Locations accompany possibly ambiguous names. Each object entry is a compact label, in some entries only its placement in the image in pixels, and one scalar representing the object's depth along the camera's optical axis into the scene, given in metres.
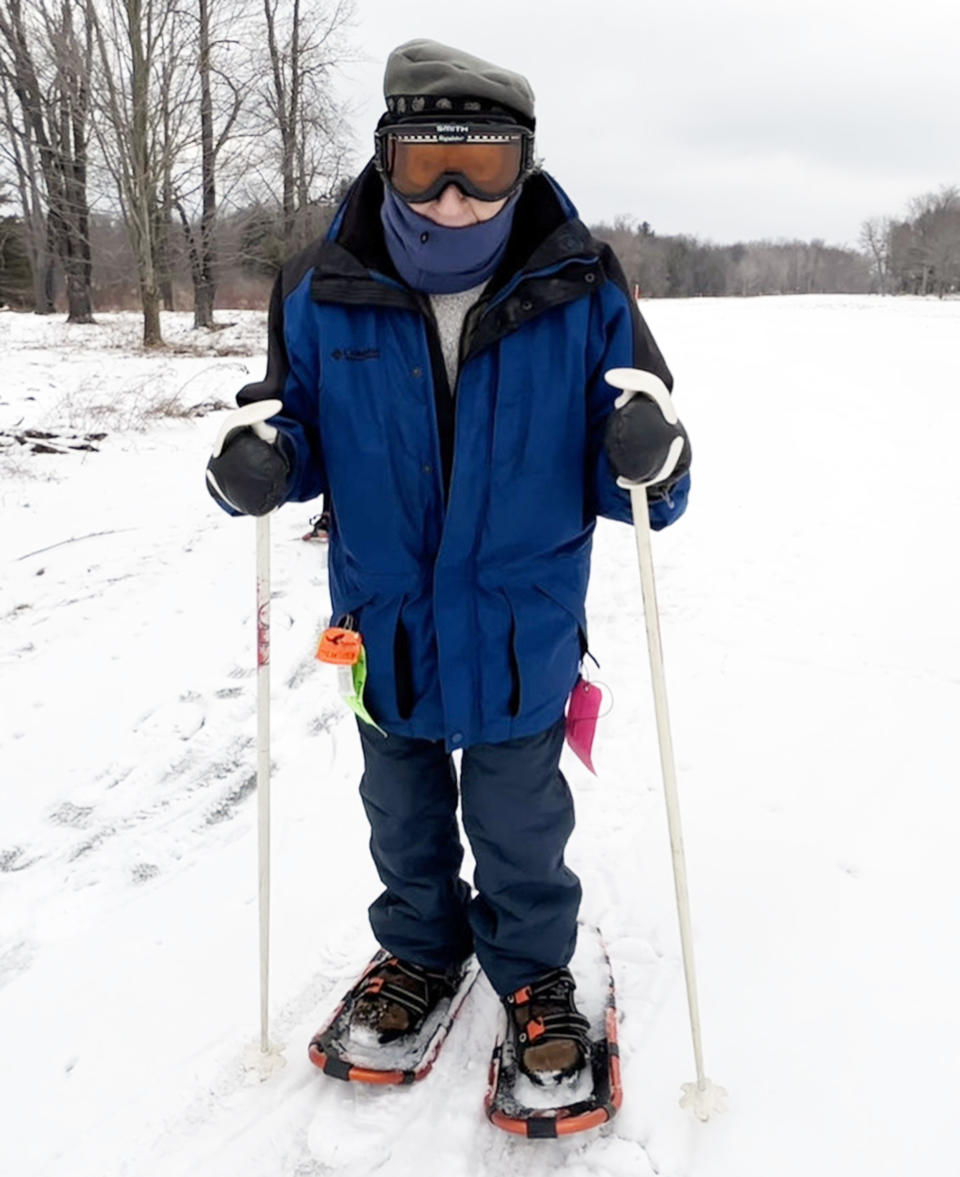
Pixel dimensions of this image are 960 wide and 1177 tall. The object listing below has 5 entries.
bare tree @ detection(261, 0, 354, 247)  21.91
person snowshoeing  1.65
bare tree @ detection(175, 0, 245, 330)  18.00
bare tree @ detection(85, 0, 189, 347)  16.28
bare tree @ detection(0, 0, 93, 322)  16.66
